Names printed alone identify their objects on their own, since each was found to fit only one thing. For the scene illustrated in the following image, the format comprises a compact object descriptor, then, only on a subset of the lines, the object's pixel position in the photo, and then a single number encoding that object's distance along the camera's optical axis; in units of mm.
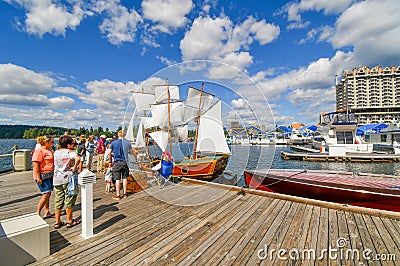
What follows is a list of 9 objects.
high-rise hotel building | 122500
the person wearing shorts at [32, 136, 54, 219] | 4177
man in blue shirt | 6018
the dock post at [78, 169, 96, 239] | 3703
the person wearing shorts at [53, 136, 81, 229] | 4008
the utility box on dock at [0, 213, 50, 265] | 2740
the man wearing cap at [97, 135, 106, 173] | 10844
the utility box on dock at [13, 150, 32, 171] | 11422
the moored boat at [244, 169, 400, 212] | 6301
